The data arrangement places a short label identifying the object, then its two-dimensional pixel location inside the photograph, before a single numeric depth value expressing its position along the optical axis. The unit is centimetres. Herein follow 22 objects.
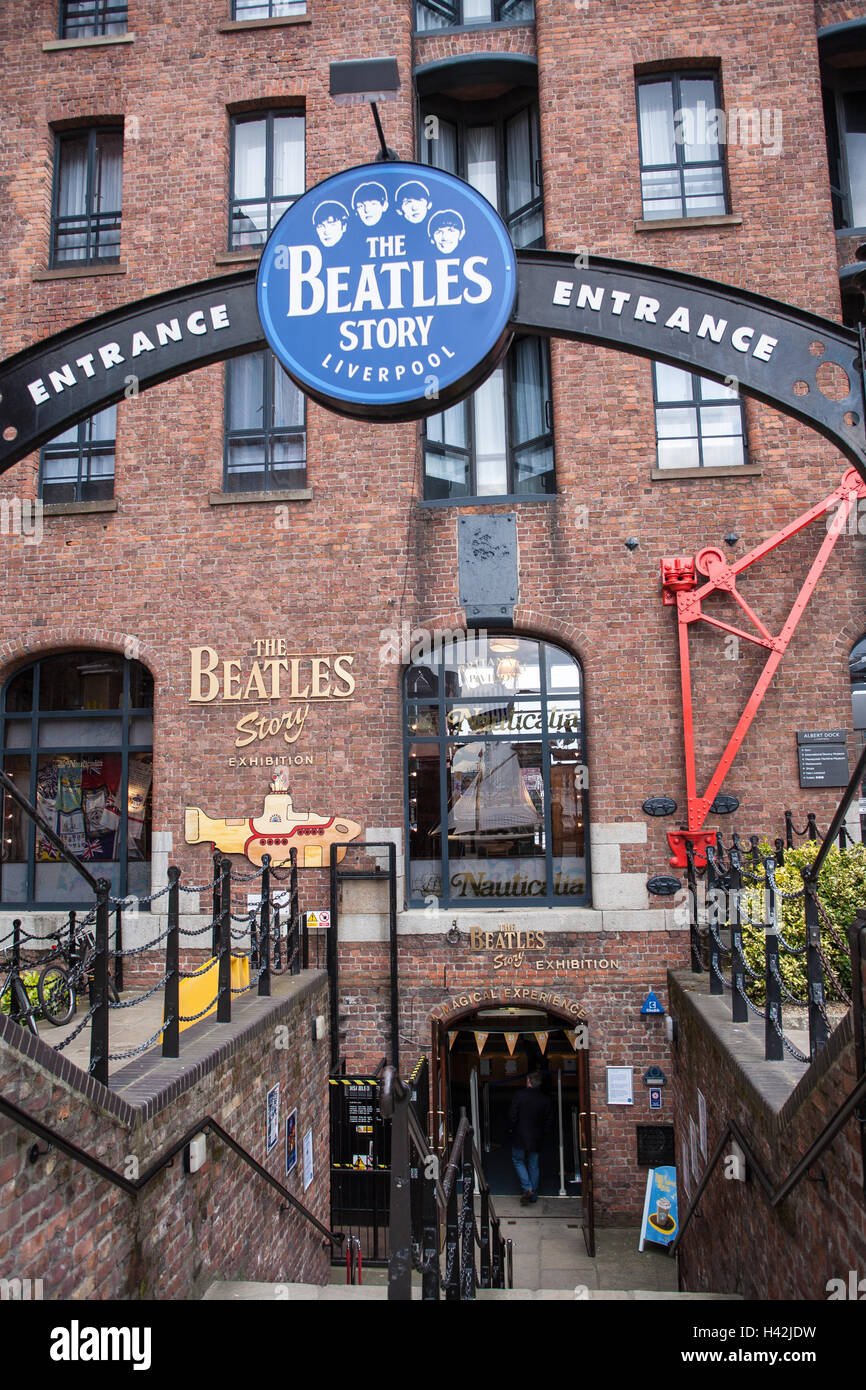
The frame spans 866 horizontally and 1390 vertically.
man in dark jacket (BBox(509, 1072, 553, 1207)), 1012
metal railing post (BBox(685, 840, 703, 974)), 944
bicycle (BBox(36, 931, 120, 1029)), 450
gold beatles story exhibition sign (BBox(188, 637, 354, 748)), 1079
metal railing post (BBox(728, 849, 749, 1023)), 667
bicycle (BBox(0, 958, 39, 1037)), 455
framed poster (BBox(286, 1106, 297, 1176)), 782
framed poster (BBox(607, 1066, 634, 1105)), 990
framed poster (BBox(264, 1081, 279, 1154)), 718
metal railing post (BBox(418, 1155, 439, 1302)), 416
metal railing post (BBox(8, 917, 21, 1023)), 436
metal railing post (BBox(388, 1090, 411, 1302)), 388
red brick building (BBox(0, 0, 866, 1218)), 1037
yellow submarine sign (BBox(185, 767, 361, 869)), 1062
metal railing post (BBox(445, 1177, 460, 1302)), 482
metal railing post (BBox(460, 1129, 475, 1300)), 567
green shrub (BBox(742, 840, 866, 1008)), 691
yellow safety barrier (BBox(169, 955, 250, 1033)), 656
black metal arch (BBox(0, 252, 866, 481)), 405
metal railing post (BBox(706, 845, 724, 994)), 759
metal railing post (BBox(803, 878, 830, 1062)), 478
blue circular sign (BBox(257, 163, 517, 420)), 414
